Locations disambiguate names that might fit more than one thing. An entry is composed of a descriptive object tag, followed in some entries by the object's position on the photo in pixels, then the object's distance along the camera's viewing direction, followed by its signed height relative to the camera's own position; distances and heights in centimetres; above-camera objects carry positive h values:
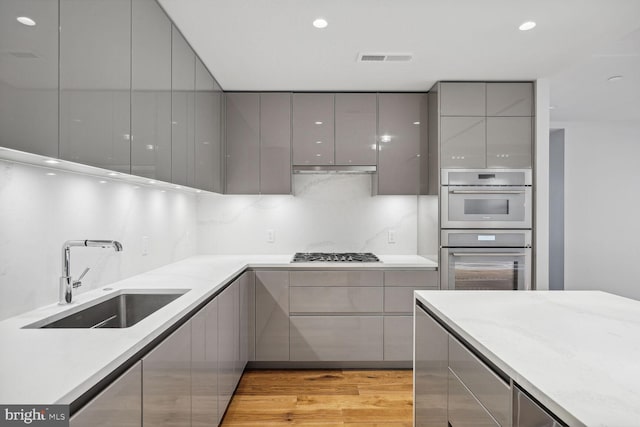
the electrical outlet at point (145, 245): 256 -24
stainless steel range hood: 343 +39
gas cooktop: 332 -42
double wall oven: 317 -17
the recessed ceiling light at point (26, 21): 105 +54
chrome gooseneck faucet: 164 -25
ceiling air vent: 263 +111
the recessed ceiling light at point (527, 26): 223 +112
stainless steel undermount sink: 177 -49
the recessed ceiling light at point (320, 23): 218 +111
